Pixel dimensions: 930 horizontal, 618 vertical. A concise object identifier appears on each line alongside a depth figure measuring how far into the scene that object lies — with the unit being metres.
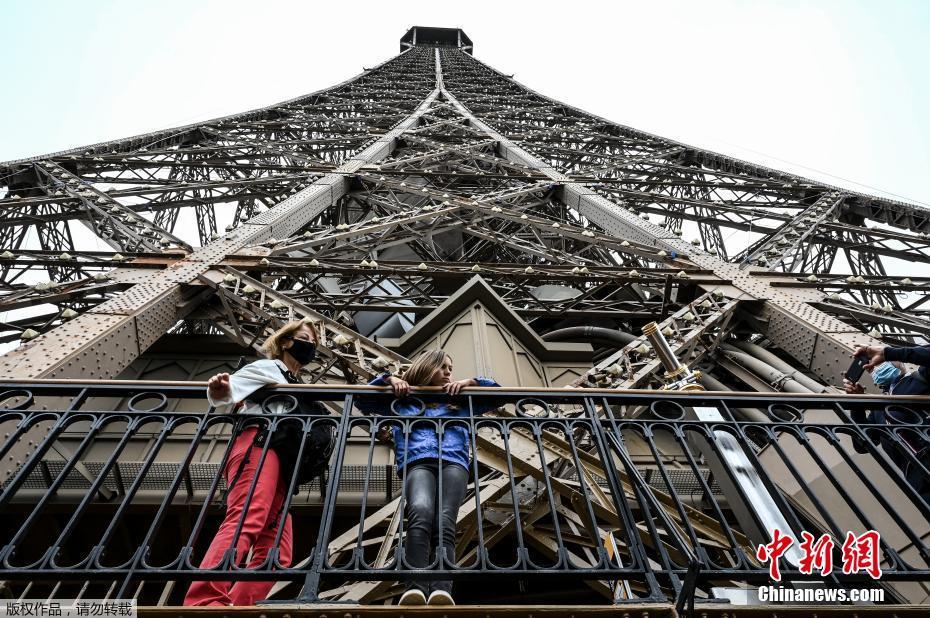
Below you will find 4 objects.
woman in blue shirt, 2.96
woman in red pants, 2.96
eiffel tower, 5.67
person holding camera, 3.64
